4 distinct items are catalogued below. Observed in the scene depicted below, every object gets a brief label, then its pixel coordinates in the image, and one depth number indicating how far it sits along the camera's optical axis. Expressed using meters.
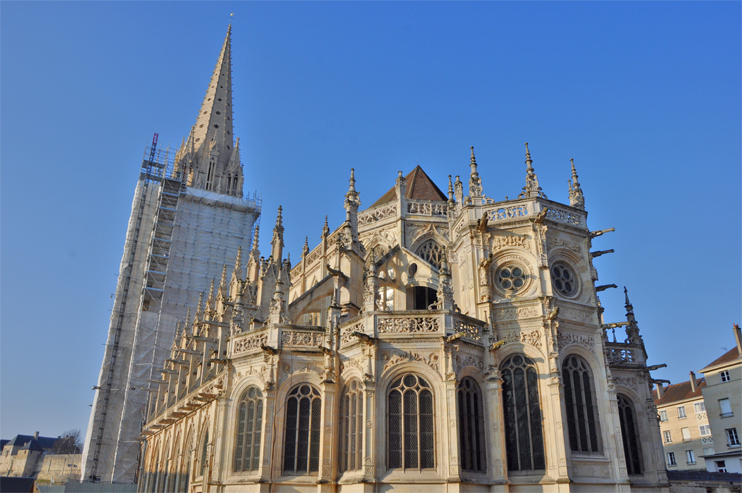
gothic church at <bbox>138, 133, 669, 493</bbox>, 18.11
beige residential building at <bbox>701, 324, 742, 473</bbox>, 37.25
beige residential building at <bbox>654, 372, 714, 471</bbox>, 42.75
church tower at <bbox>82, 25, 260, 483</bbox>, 46.00
